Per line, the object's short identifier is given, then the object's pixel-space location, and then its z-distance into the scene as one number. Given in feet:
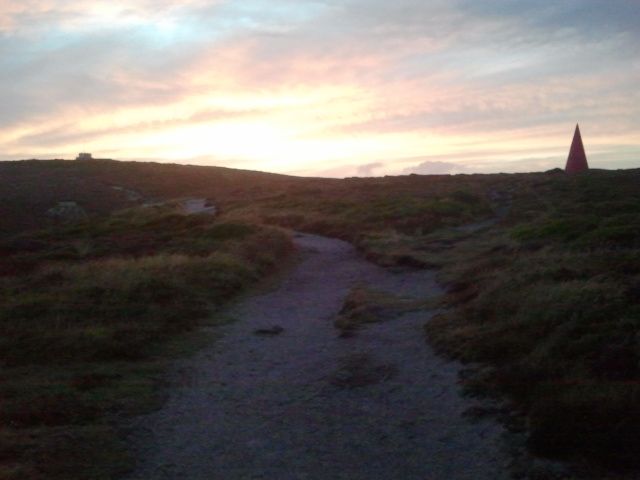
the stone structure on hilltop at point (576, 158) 187.07
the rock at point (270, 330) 44.78
